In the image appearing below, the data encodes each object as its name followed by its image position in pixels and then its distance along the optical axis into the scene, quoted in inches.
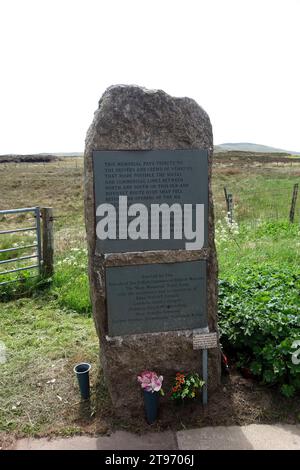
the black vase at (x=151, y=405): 131.9
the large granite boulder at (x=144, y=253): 129.3
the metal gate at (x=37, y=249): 255.3
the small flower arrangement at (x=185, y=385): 134.9
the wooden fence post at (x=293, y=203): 453.7
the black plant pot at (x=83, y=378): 141.3
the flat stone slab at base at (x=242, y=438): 122.5
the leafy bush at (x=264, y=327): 141.3
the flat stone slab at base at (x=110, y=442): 124.0
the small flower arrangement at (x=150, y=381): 130.7
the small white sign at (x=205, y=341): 138.9
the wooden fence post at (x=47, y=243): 267.3
